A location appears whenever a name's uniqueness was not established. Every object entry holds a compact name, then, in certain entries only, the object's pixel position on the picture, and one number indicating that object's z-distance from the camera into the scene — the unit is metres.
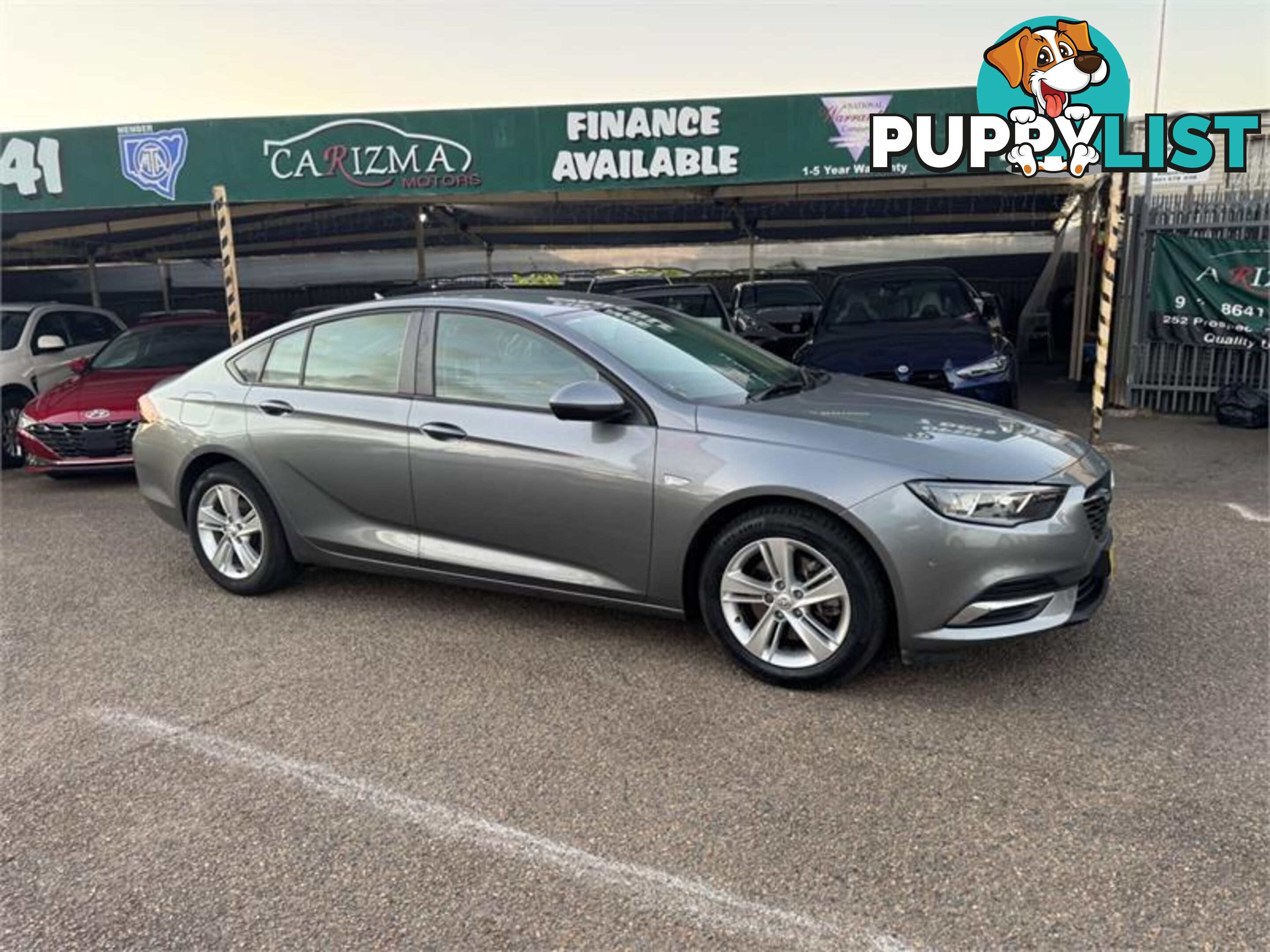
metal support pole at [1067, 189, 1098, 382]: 12.77
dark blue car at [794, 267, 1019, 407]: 7.05
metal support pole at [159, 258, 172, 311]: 23.17
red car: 7.70
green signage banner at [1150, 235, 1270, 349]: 9.41
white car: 9.03
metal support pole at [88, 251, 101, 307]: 19.52
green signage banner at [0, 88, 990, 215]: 9.31
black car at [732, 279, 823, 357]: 11.28
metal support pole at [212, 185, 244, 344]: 9.78
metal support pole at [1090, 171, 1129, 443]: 8.07
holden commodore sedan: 3.33
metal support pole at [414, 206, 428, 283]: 15.69
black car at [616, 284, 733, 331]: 10.73
